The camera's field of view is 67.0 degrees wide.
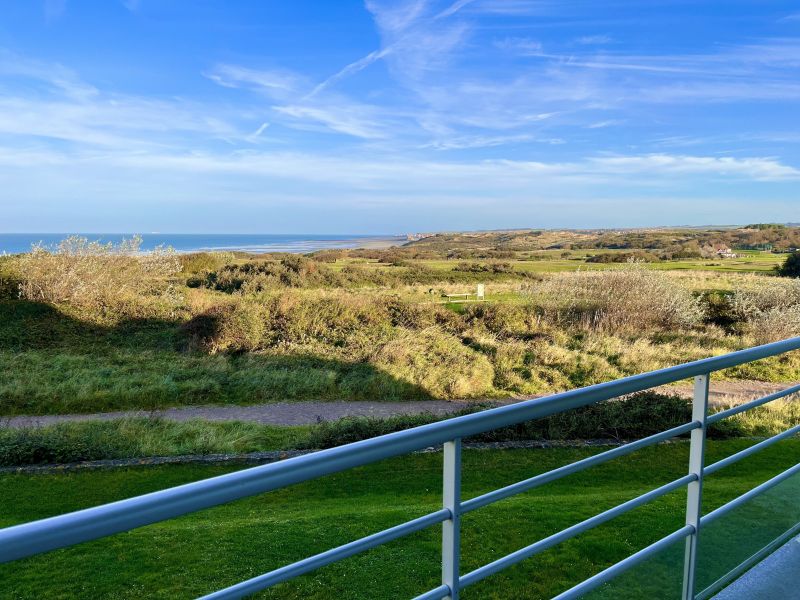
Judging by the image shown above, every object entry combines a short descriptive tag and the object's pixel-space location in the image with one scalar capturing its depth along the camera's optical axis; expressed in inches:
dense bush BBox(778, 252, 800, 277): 1336.1
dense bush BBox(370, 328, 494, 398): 517.0
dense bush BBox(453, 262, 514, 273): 1543.6
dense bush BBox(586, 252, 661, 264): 1653.7
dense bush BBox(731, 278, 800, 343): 702.5
